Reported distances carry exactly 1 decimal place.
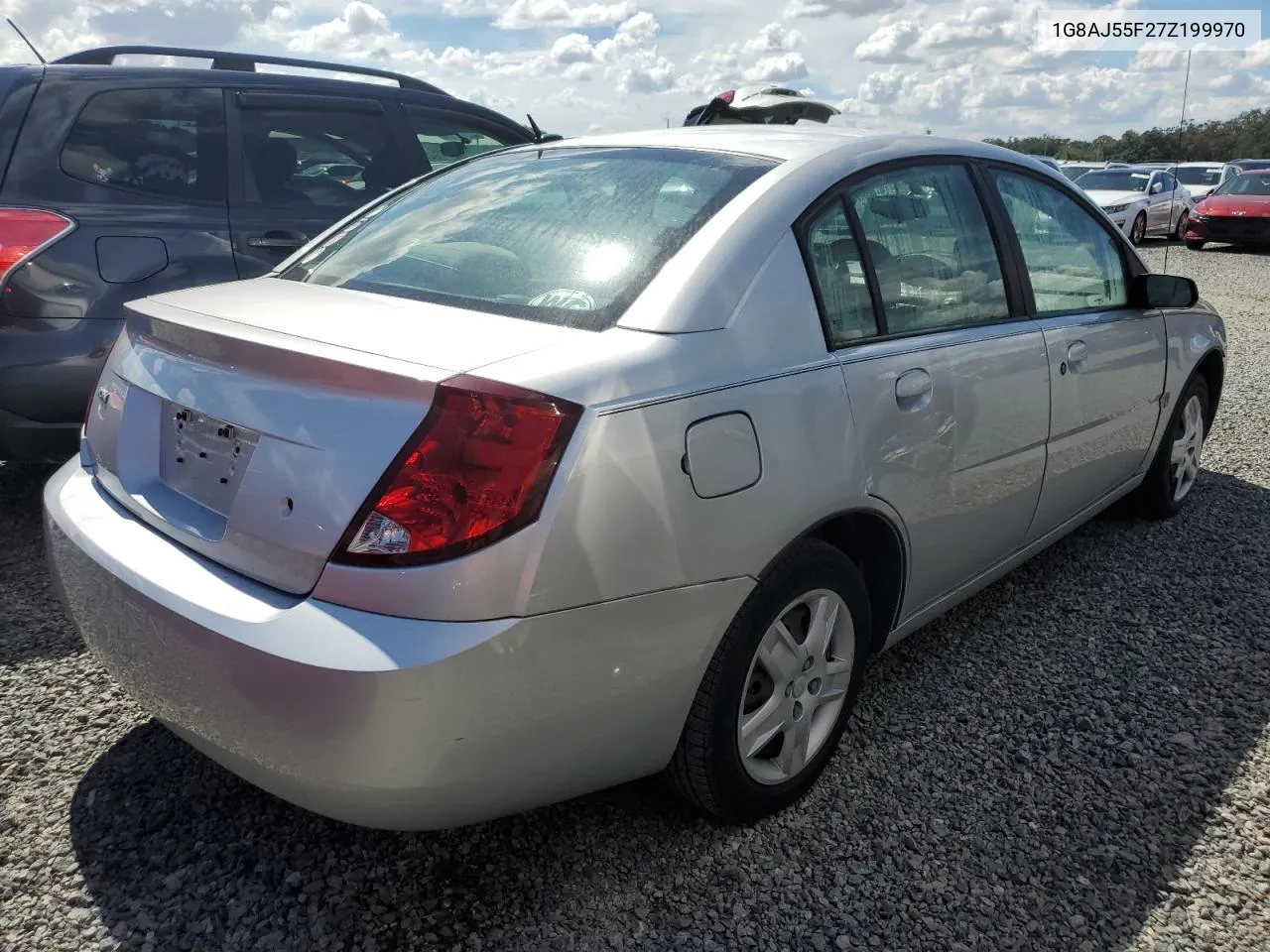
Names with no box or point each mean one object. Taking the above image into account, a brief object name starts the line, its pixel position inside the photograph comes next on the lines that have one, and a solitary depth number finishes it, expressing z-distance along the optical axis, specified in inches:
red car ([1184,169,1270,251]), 692.7
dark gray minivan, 141.6
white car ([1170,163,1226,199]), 922.7
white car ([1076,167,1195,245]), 710.5
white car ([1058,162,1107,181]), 791.7
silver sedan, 66.6
